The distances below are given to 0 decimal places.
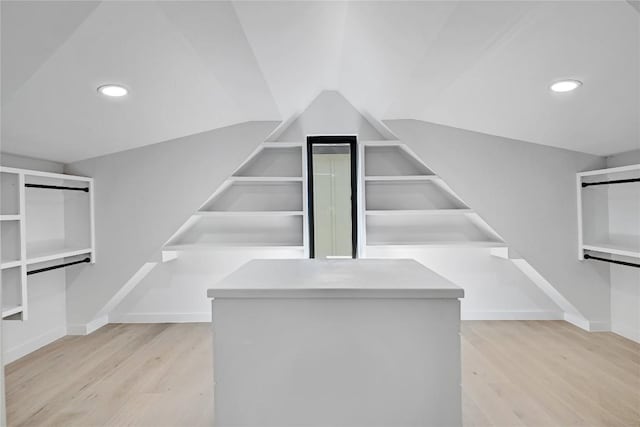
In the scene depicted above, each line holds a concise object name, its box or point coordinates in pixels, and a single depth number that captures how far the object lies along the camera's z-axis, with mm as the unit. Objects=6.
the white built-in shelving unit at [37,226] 2225
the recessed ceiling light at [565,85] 1937
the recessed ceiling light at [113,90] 1935
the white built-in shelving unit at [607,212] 2697
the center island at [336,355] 1263
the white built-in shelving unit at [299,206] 3414
